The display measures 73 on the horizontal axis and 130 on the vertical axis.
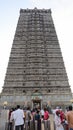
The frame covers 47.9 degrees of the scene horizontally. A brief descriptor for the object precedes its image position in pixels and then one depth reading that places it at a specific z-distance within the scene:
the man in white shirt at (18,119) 3.21
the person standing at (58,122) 3.12
